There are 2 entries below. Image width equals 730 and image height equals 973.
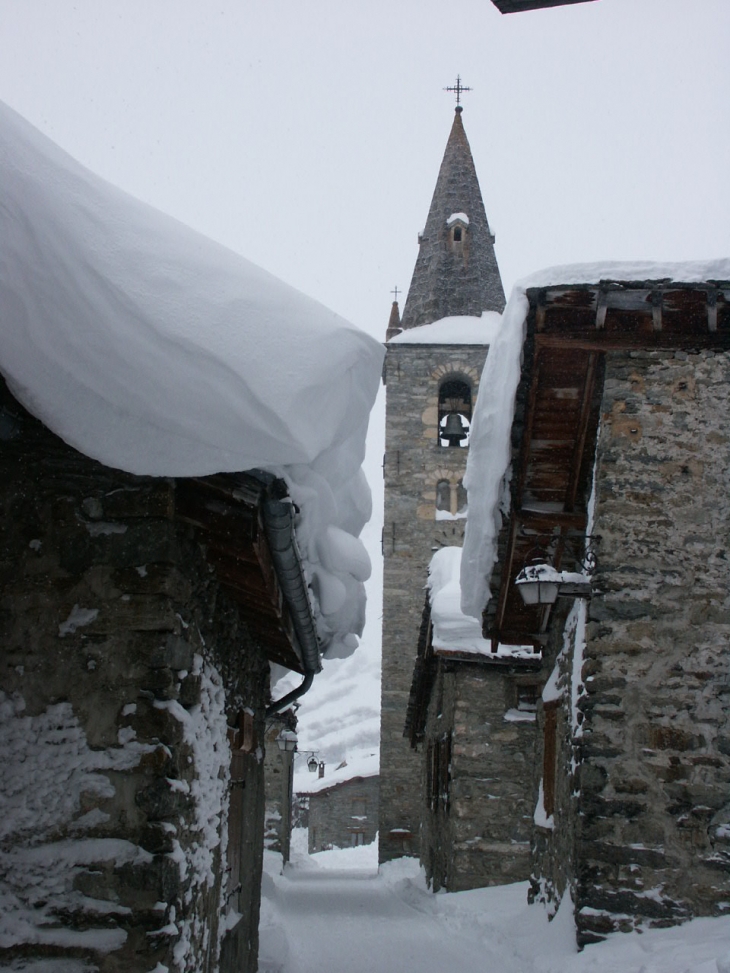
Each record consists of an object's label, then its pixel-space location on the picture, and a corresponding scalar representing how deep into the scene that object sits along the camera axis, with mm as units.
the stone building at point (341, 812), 34125
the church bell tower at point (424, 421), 22000
